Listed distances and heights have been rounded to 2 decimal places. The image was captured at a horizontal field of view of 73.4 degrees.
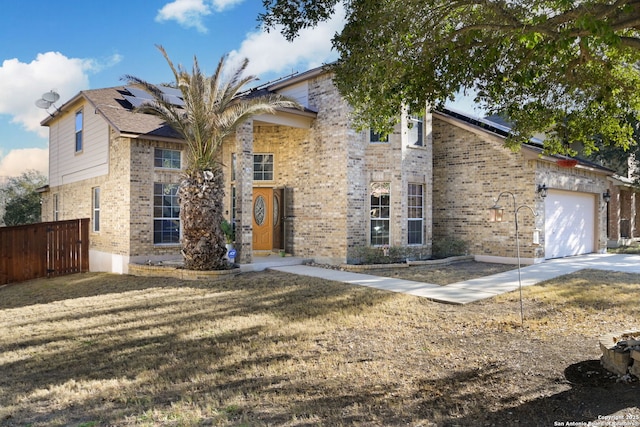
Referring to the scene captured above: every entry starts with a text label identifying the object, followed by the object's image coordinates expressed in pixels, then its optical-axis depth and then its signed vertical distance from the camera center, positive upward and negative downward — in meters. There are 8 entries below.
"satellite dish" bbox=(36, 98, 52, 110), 17.41 +4.62
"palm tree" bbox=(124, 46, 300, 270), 11.78 +2.38
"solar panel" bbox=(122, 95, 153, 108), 15.27 +4.26
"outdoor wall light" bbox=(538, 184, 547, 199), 14.39 +0.87
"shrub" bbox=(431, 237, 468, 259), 15.44 -1.16
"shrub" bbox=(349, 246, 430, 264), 13.83 -1.27
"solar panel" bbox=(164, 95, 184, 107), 15.44 +4.32
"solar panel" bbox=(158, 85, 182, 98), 17.02 +5.03
